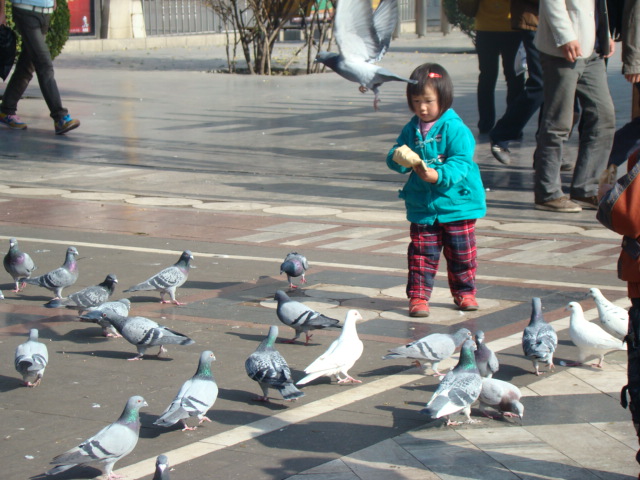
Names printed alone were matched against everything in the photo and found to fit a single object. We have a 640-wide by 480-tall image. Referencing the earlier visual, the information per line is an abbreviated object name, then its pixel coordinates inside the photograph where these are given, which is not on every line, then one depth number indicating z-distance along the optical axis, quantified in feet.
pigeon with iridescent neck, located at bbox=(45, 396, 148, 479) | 21.06
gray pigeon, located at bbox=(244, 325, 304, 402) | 25.11
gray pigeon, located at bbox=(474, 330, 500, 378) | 26.45
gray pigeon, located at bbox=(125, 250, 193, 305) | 34.91
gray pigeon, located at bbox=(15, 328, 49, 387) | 26.43
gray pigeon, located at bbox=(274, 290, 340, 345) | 30.34
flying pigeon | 35.94
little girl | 33.70
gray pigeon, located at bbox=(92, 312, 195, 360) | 28.73
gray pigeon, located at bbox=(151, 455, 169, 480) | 18.38
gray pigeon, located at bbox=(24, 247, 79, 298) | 35.50
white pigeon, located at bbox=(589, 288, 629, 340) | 29.94
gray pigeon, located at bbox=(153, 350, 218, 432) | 23.47
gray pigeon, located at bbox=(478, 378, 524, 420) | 24.25
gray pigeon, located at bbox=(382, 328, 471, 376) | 27.26
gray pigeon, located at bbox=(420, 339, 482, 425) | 23.20
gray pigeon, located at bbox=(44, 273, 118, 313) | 33.15
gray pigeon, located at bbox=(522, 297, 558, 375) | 27.42
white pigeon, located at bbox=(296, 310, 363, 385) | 26.36
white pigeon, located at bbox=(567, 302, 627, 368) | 28.21
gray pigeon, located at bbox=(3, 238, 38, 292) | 36.80
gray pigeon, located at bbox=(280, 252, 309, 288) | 36.77
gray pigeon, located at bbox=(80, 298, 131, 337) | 31.00
